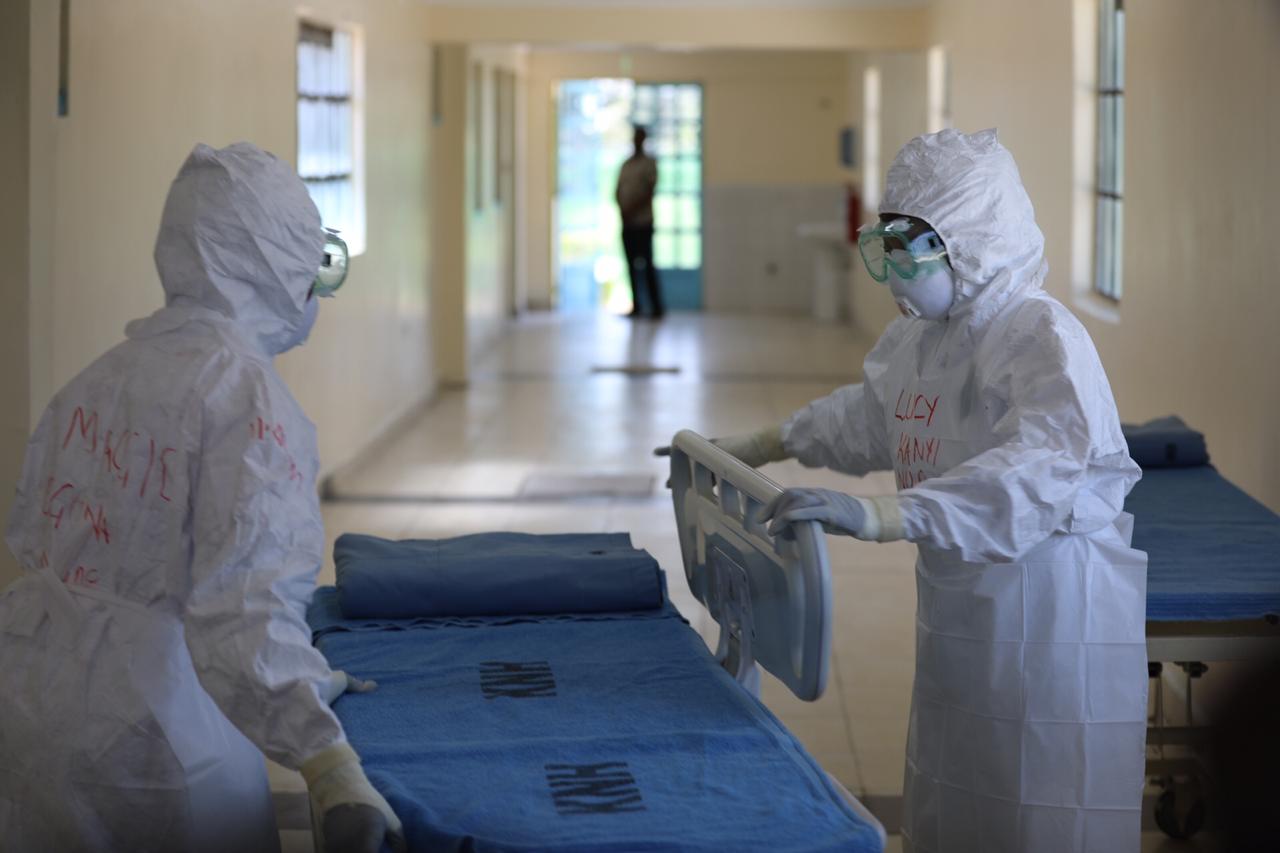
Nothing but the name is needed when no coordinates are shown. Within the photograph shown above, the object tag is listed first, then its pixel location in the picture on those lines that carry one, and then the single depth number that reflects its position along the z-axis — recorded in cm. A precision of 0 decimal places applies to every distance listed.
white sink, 1334
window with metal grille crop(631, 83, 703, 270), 1423
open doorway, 1429
